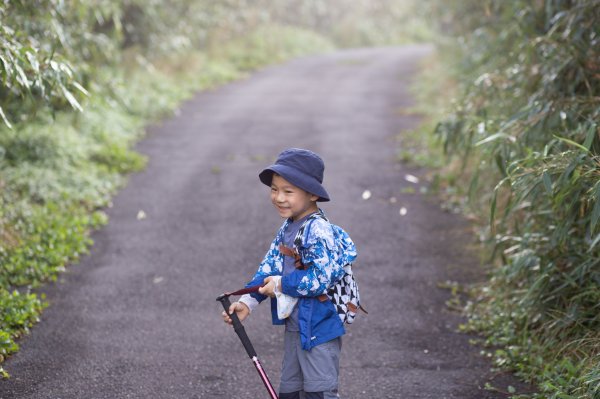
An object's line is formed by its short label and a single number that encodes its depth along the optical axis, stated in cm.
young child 372
